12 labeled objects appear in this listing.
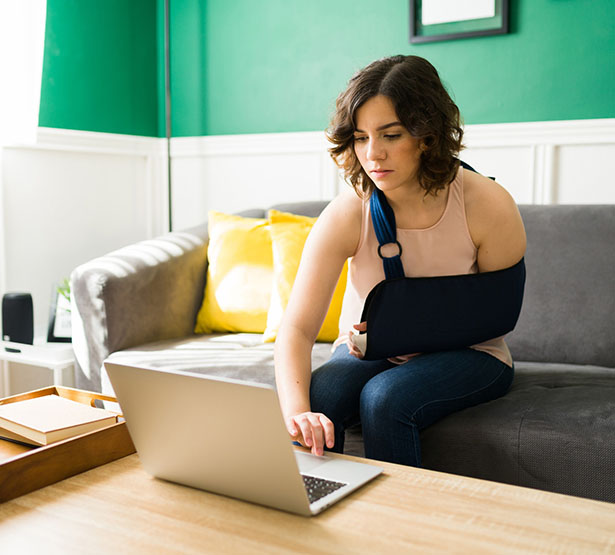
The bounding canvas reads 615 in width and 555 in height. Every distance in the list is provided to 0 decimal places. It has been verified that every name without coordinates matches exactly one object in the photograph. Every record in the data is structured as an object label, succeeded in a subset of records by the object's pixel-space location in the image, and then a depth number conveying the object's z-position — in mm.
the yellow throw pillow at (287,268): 2082
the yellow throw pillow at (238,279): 2217
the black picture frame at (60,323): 2457
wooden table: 776
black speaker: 2354
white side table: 2176
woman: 1339
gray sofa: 1350
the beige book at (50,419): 1074
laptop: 835
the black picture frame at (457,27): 2371
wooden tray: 932
